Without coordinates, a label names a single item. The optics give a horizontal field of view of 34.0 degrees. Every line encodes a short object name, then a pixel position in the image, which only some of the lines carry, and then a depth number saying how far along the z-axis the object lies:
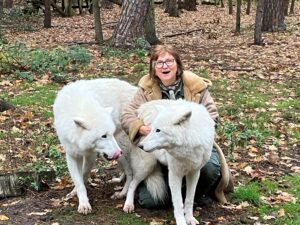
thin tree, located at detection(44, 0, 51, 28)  21.33
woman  4.88
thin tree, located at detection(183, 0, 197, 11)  30.02
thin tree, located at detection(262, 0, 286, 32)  18.16
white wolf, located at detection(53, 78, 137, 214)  4.45
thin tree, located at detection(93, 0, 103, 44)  14.55
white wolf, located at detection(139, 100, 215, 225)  4.15
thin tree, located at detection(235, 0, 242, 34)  18.24
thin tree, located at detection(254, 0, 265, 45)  14.60
